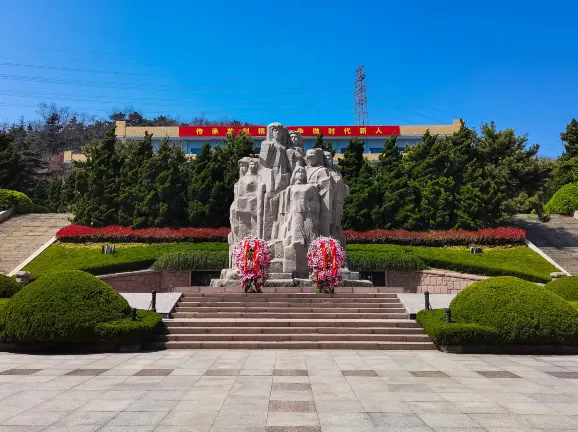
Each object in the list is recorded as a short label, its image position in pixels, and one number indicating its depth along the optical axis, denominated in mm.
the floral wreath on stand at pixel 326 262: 13133
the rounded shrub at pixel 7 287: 13062
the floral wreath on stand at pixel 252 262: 13031
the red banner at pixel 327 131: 48406
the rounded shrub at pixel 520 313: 8836
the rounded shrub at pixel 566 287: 12753
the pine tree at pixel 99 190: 25969
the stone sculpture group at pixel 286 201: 15125
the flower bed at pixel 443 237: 23531
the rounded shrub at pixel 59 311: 8656
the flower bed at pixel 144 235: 23875
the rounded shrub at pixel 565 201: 30859
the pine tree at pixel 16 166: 37406
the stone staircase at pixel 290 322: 9922
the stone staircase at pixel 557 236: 23328
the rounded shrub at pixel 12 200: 30016
